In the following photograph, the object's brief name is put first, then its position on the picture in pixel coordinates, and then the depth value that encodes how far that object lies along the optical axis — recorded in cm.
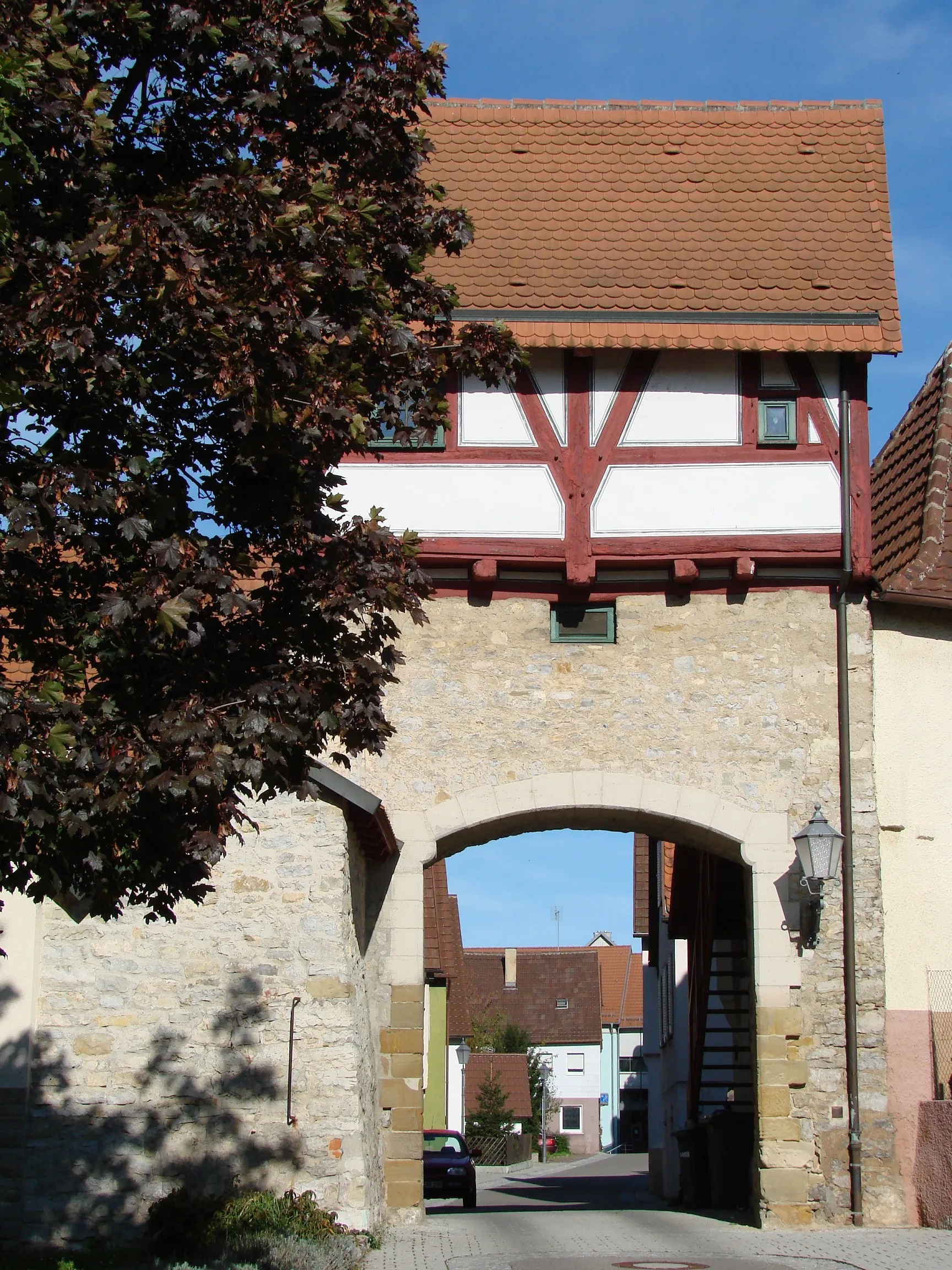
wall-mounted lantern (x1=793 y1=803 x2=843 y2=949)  1287
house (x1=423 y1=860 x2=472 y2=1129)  2861
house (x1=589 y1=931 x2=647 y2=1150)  6259
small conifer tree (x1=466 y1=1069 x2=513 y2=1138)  4297
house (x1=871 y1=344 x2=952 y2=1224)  1277
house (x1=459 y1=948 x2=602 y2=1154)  6228
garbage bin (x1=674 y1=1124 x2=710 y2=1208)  1788
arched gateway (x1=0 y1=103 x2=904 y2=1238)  1234
